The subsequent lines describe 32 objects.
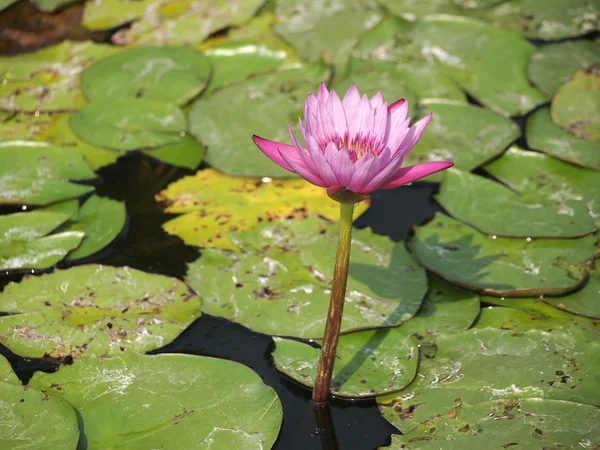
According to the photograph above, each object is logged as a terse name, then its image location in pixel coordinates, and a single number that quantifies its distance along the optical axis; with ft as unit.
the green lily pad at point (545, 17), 12.73
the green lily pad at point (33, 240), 8.45
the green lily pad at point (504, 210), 8.51
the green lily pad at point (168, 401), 6.20
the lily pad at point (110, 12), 13.60
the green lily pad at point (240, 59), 12.06
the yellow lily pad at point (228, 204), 9.06
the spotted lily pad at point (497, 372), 6.54
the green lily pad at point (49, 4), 13.91
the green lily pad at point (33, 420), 5.91
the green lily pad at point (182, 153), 10.39
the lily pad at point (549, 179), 9.09
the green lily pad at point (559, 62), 11.39
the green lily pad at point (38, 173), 9.38
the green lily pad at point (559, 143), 9.75
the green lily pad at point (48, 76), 11.46
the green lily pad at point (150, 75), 11.43
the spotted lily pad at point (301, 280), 7.57
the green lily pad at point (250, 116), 10.05
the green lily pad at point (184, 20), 13.03
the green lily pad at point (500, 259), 7.84
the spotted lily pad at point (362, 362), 6.81
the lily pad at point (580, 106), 10.37
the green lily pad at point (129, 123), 10.50
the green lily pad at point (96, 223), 8.71
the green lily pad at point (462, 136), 9.94
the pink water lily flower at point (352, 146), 5.23
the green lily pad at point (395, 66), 11.34
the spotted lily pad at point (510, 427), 5.99
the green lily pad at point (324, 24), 12.51
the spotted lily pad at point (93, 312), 7.30
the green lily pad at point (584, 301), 7.57
